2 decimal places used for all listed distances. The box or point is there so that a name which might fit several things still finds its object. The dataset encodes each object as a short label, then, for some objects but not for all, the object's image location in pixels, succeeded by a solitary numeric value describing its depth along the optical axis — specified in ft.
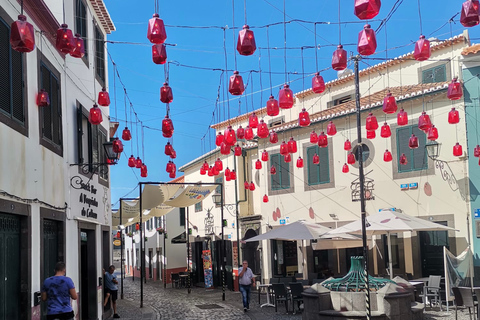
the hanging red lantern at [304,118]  45.11
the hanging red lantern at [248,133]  47.78
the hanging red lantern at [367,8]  22.91
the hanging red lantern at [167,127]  42.18
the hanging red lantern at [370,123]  46.91
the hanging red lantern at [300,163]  66.71
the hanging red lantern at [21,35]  23.35
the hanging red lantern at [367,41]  26.84
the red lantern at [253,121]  45.09
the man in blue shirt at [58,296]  29.91
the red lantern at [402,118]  47.55
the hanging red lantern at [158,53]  29.17
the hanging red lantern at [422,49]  30.86
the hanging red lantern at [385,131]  50.39
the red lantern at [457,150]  55.36
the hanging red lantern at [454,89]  39.01
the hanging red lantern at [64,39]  27.43
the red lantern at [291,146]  53.26
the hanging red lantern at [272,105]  40.63
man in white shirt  59.00
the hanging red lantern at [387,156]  60.00
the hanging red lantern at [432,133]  50.01
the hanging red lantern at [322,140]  52.90
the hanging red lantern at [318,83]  35.78
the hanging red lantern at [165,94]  34.81
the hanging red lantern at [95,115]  40.65
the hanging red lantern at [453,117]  48.19
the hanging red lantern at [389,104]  41.27
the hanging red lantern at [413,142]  53.52
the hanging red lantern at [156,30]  26.40
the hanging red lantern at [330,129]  53.78
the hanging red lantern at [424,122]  43.93
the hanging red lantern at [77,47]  28.12
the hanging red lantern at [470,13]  24.56
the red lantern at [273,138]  52.42
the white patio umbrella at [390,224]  50.57
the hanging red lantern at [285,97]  37.14
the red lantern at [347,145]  63.62
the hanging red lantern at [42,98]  33.71
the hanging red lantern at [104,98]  41.01
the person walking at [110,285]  57.36
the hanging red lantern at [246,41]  27.30
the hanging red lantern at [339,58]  31.04
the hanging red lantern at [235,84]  31.96
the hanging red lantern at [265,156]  63.05
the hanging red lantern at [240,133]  48.31
